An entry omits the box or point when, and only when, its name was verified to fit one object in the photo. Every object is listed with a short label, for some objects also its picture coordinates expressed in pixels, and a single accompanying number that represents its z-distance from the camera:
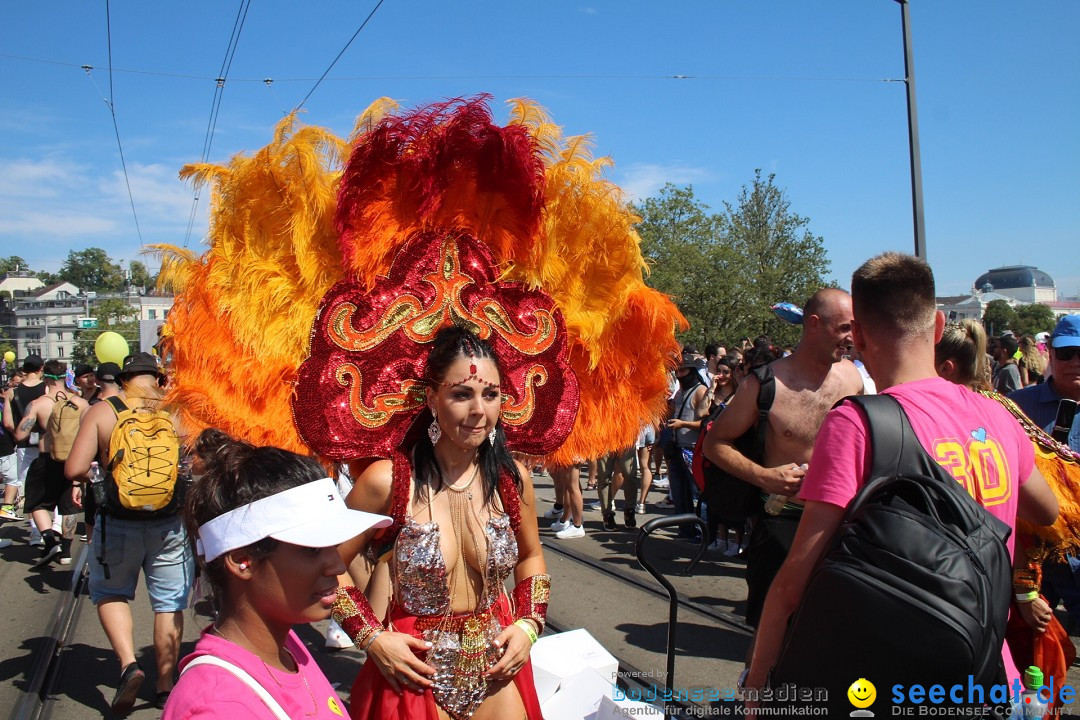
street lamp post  8.11
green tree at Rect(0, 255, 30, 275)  95.56
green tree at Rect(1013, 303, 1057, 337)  54.07
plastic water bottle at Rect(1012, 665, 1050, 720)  2.76
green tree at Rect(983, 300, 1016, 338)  54.68
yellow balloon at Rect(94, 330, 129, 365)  5.27
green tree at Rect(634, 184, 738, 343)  27.41
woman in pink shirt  1.49
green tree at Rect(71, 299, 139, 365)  50.81
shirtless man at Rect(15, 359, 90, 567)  7.41
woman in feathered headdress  2.50
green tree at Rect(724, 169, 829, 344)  30.64
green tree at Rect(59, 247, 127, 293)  96.31
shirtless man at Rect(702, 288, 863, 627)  3.32
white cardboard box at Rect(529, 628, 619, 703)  3.54
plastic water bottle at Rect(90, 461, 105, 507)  4.23
